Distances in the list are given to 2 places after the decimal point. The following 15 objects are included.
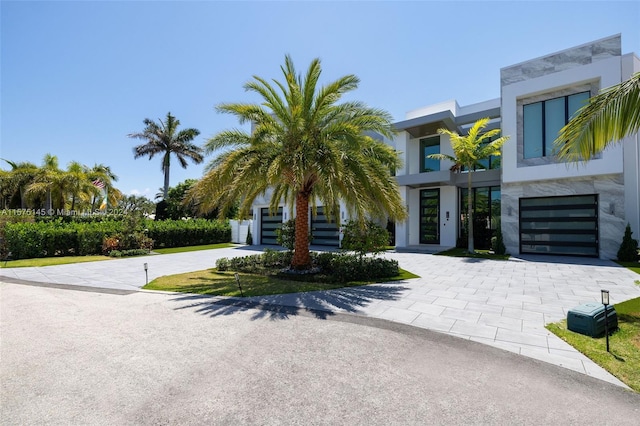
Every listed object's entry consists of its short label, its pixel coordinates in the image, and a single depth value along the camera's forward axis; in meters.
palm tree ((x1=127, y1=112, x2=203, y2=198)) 35.69
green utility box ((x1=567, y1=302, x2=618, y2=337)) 5.25
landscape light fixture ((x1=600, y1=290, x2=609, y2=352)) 4.95
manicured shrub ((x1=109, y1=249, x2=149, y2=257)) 17.66
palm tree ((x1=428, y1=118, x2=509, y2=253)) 16.38
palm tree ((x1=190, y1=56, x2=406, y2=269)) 9.17
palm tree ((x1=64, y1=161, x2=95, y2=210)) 27.38
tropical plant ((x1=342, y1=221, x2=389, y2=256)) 10.74
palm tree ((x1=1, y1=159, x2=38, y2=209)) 29.47
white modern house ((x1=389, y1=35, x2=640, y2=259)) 14.45
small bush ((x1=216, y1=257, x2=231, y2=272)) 12.70
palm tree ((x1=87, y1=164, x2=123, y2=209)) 29.27
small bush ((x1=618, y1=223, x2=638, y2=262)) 13.49
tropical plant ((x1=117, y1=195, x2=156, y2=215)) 45.06
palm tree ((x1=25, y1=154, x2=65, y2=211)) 26.77
